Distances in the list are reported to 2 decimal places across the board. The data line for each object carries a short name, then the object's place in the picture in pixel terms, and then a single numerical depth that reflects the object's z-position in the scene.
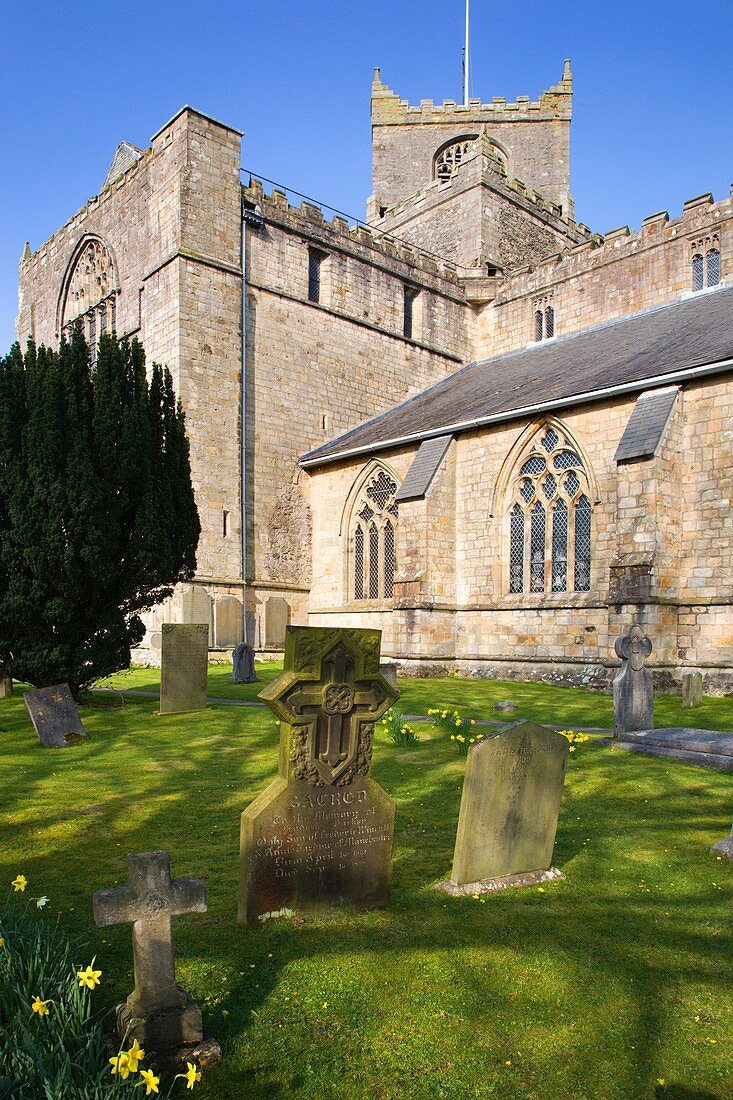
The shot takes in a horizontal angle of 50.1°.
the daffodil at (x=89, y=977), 2.81
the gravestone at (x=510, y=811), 4.78
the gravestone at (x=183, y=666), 11.17
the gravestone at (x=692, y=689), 12.53
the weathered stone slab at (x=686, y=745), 8.24
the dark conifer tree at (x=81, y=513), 10.53
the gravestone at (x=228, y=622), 19.50
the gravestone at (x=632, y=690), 9.97
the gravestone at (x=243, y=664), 15.20
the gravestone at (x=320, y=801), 4.24
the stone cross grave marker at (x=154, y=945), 2.94
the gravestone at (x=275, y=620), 20.89
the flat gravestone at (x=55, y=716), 9.02
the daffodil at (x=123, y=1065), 2.46
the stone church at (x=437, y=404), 15.02
